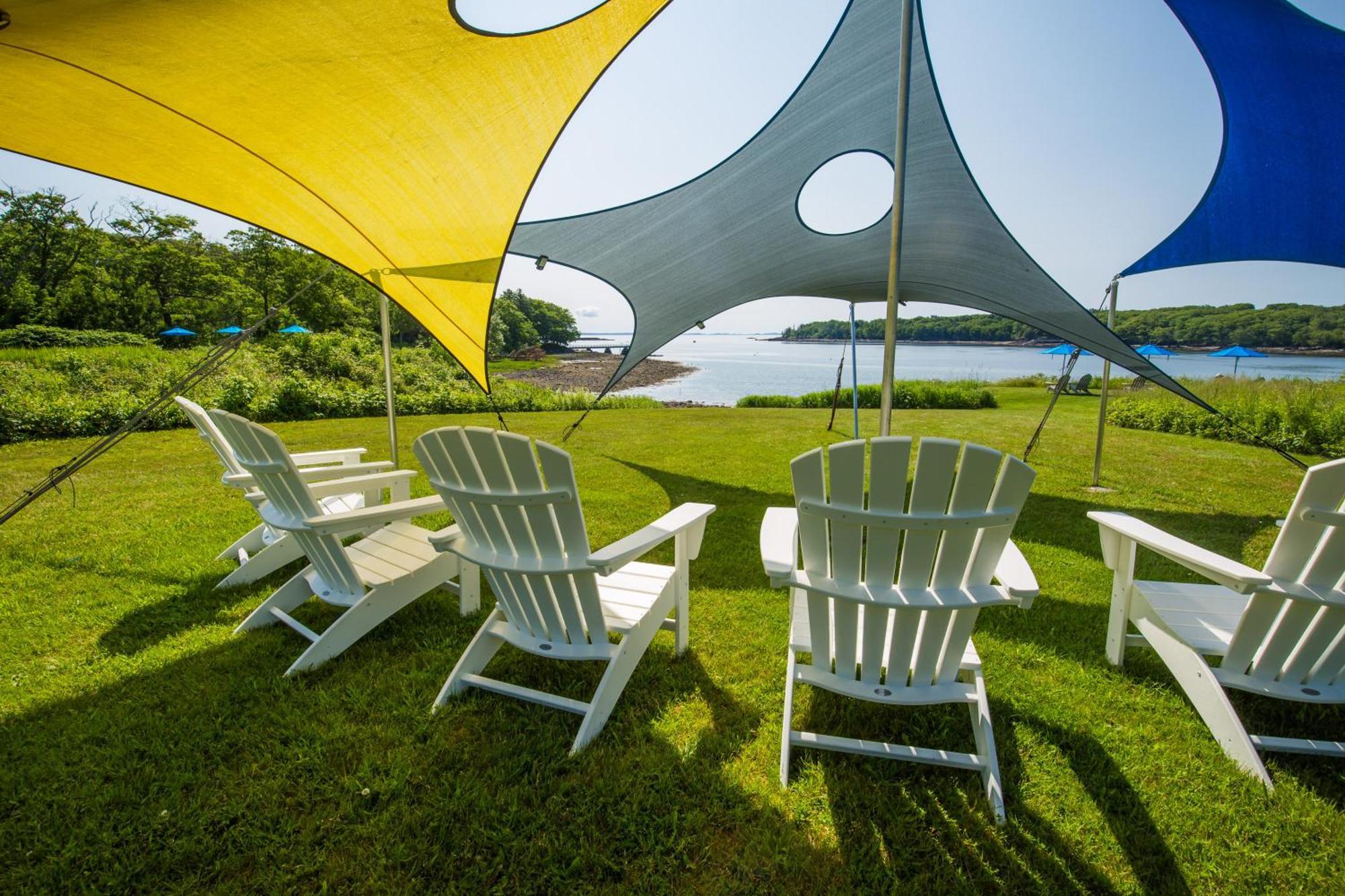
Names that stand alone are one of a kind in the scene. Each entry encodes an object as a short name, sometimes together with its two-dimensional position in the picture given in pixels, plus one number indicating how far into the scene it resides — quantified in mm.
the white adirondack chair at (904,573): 1559
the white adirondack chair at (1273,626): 1604
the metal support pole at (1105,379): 4785
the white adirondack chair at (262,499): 2973
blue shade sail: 3244
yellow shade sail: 2016
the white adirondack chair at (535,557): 1814
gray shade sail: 3770
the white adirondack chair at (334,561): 2322
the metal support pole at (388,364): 3896
